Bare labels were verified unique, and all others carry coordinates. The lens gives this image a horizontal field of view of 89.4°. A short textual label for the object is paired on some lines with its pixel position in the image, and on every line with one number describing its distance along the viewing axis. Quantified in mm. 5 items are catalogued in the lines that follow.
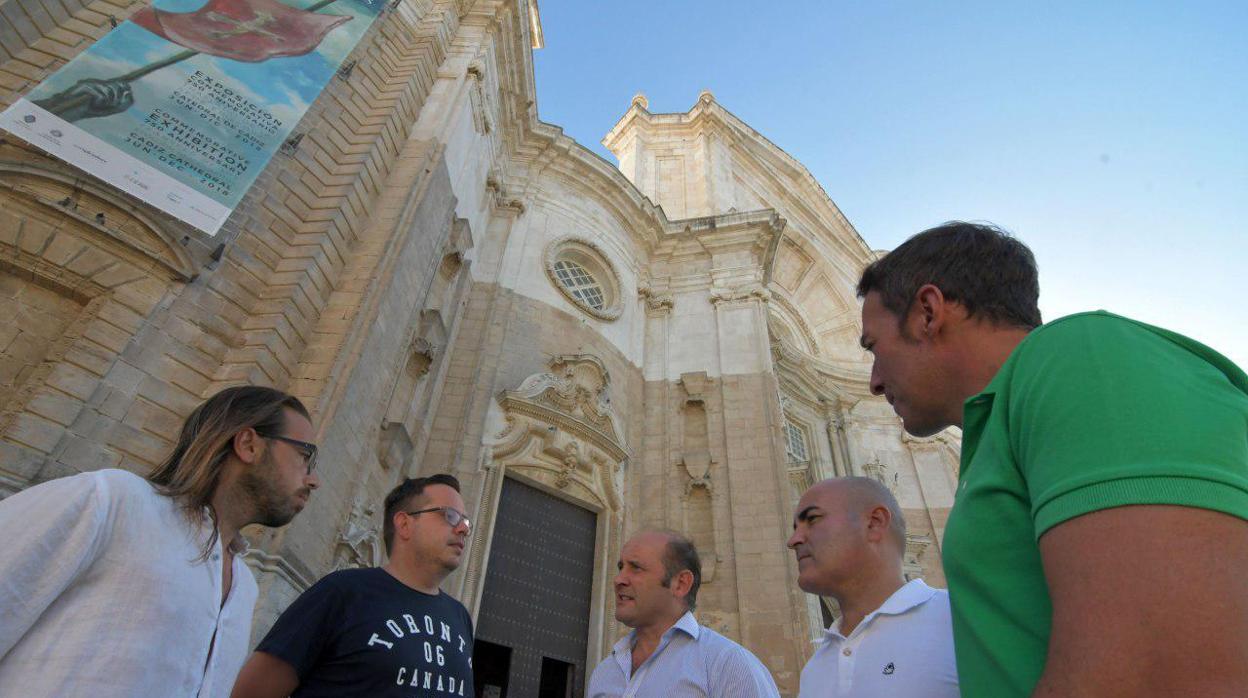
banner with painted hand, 6234
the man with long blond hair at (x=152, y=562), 1698
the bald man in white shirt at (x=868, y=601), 2287
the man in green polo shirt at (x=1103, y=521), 774
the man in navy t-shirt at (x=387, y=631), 2816
